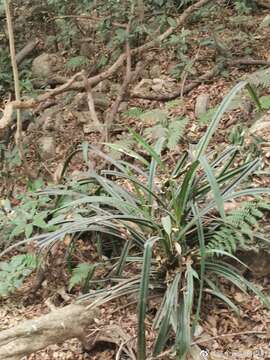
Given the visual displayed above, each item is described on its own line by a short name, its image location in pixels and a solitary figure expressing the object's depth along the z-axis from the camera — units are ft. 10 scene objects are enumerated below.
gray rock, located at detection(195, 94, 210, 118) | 14.15
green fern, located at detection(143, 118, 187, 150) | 11.55
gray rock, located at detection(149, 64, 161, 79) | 16.58
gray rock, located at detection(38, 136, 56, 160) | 14.85
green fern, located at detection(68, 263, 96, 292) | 9.25
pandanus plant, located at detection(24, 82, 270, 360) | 7.85
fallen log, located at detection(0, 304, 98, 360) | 7.22
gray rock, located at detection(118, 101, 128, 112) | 15.40
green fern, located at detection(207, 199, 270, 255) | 8.37
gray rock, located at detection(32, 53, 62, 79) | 17.58
